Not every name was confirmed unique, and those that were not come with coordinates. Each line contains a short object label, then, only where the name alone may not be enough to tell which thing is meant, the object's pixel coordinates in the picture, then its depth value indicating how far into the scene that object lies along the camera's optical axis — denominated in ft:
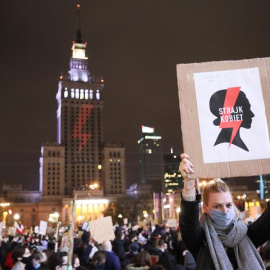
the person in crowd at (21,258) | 22.80
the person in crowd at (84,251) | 30.35
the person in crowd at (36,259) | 22.72
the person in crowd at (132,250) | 33.25
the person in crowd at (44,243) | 49.87
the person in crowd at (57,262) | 18.94
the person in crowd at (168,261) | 22.24
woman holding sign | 7.82
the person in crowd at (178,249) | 30.07
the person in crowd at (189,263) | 21.97
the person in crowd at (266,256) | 15.87
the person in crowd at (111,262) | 25.05
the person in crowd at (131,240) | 38.92
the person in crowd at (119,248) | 32.59
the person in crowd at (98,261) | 23.49
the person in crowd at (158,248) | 29.48
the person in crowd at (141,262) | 22.57
